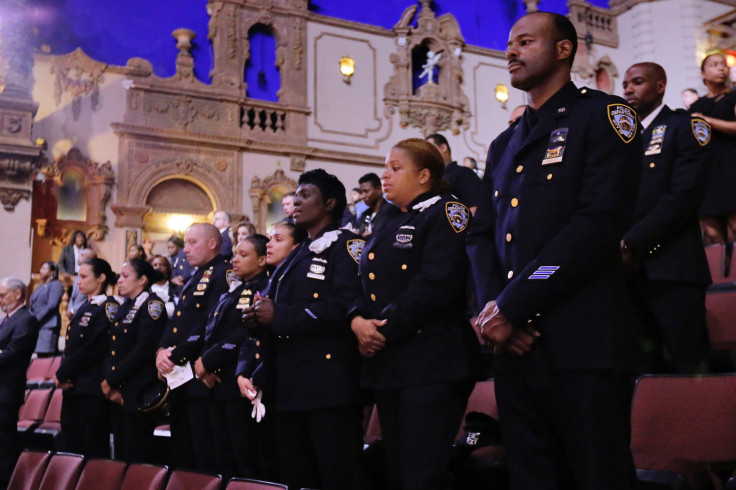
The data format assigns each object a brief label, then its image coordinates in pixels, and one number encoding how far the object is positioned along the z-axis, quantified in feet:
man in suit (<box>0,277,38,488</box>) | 15.84
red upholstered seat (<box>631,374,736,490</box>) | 6.56
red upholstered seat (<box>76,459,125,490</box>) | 9.97
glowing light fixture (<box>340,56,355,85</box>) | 41.10
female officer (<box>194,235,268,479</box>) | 10.74
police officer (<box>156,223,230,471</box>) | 11.69
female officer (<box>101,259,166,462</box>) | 13.30
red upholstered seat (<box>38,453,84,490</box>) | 10.64
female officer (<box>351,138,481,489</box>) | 7.09
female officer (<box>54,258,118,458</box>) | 14.51
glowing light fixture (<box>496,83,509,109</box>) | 45.44
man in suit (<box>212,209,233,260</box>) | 24.25
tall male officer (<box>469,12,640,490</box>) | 5.33
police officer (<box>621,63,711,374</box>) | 8.40
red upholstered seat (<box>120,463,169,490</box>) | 9.31
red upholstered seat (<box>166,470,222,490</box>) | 8.56
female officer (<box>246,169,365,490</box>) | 8.44
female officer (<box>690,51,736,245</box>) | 12.30
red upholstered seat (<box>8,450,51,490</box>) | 11.34
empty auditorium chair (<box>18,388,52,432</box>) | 18.92
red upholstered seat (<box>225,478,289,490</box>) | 7.77
